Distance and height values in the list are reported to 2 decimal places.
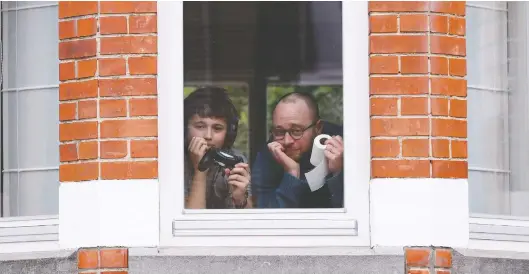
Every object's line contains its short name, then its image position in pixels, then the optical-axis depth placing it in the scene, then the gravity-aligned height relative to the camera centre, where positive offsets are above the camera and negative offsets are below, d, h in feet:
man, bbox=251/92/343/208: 21.70 -0.36
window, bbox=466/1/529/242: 22.44 +0.39
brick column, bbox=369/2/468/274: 21.04 +0.51
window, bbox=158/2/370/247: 21.35 +0.78
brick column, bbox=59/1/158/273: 21.18 +0.55
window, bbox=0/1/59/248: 22.59 +0.43
